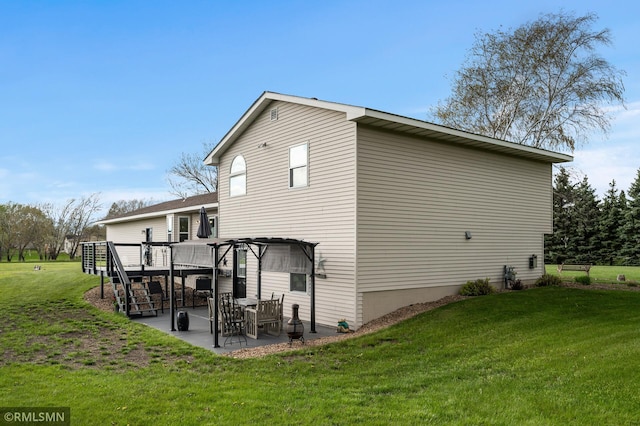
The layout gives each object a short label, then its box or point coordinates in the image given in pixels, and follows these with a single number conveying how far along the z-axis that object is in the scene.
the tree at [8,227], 47.36
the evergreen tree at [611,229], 34.53
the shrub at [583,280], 16.58
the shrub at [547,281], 15.09
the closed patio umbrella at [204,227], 13.63
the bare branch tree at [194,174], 36.66
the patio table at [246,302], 10.39
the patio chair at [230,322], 10.06
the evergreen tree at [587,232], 35.03
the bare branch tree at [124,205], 58.06
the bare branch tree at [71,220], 51.16
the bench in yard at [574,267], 21.41
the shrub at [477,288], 12.74
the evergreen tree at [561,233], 35.78
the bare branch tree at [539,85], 22.34
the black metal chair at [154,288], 14.53
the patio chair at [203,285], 15.00
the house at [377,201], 10.88
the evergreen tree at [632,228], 32.97
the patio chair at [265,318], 10.09
